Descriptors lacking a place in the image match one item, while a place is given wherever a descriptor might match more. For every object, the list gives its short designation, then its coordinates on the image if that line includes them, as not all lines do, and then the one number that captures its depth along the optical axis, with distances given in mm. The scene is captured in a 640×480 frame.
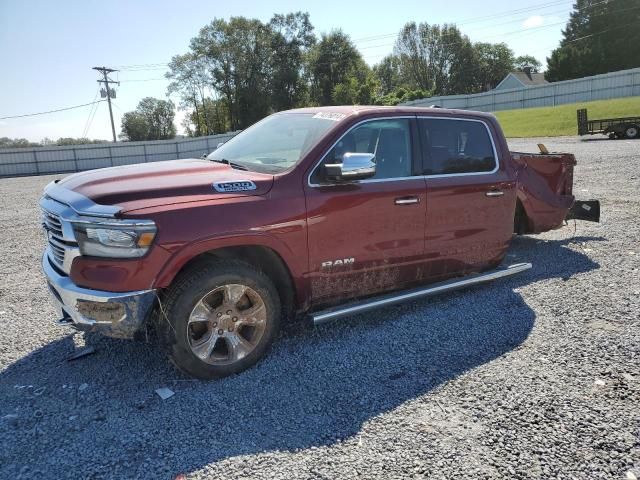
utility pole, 44406
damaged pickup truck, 3182
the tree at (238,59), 61781
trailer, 22453
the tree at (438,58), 85812
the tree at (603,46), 57344
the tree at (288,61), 62031
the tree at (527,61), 114338
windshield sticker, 4094
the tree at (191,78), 64250
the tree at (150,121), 80375
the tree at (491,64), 91062
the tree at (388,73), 91438
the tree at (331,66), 67062
